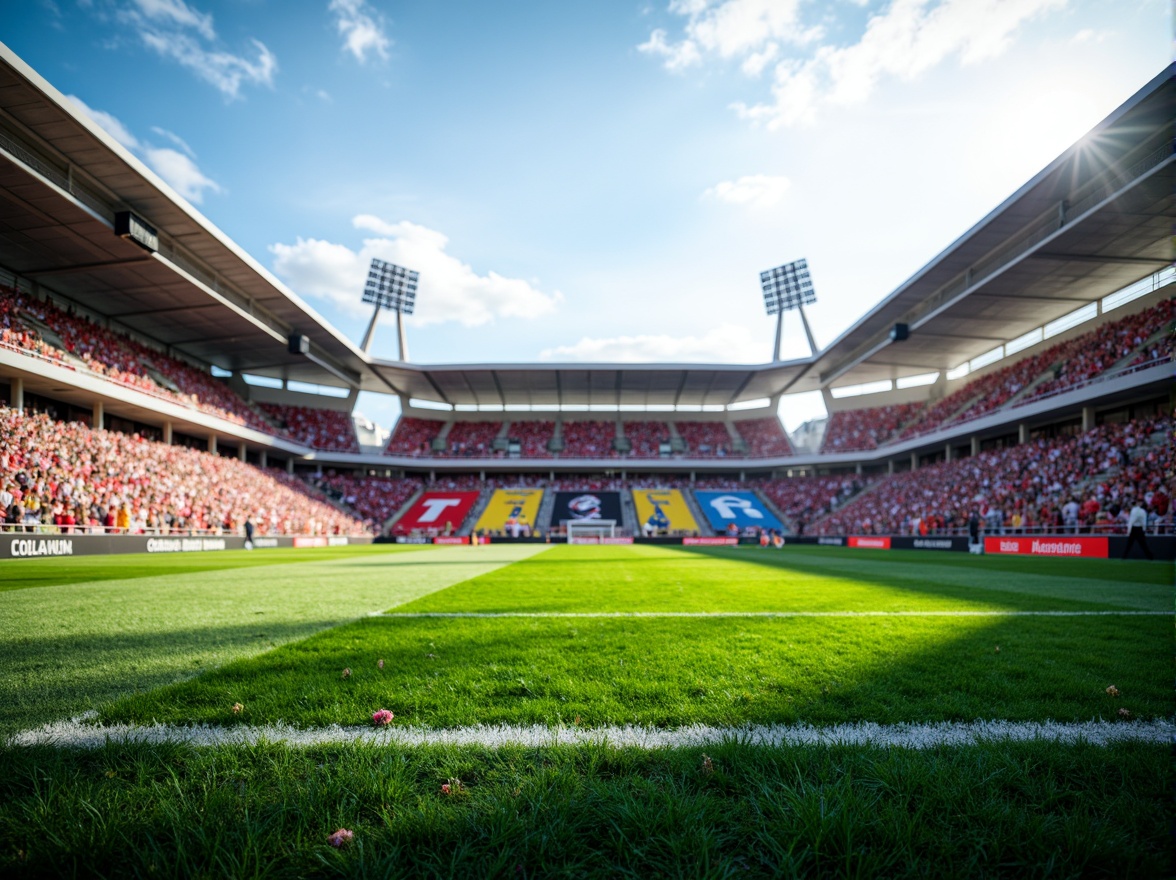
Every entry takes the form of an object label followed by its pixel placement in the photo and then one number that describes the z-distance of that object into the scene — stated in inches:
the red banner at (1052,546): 750.5
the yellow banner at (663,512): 1727.4
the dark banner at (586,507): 1797.5
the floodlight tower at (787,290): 2058.3
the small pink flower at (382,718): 105.0
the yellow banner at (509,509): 1746.9
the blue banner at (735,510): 1742.1
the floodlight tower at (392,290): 2038.6
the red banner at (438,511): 1755.2
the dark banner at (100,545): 617.0
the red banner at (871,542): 1212.1
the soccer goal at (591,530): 1657.2
